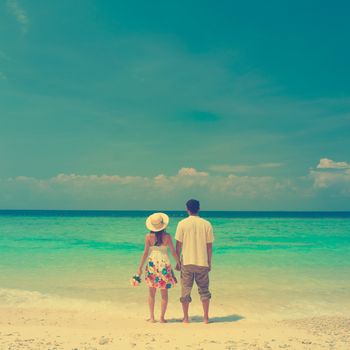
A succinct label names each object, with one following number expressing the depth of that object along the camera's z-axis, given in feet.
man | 16.92
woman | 17.13
